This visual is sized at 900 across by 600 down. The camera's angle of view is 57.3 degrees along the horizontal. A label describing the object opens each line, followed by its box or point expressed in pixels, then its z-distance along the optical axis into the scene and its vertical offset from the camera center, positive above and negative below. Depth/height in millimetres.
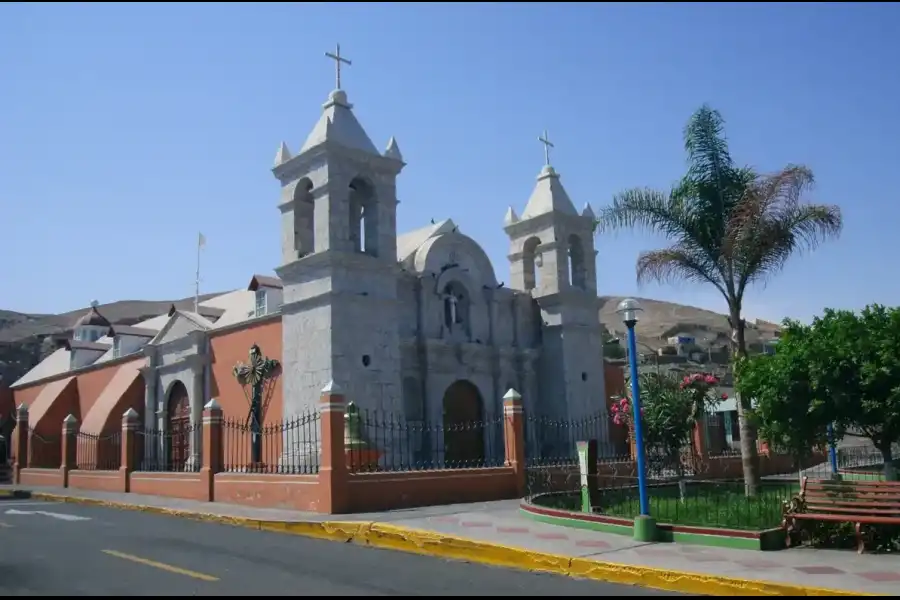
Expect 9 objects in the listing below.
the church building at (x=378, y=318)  20844 +3258
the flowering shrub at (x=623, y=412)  21141 +255
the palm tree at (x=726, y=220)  16188 +3977
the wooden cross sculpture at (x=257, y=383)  22734 +1455
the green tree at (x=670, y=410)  20453 +272
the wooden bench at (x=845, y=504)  9562 -1082
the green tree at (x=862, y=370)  11438 +606
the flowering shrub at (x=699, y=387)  20984 +823
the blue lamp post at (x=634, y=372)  11016 +661
